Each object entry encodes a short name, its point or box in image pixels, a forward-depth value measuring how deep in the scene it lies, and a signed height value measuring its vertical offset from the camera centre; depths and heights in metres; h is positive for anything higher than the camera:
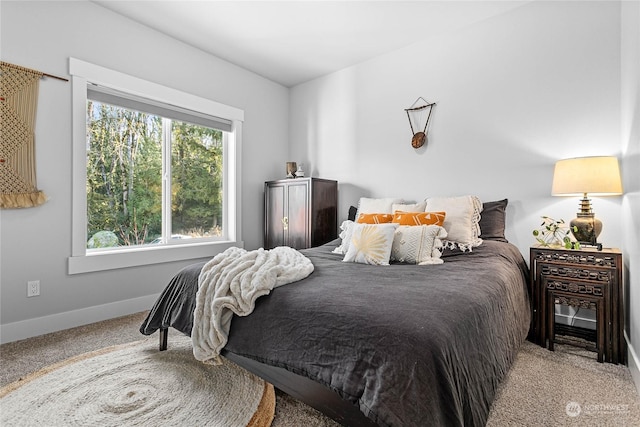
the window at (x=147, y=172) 2.66 +0.40
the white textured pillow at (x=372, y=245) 2.14 -0.23
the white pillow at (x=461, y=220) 2.40 -0.07
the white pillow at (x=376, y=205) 3.08 +0.06
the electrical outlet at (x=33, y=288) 2.38 -0.56
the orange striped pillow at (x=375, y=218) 2.73 -0.06
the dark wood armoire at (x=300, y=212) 3.50 -0.01
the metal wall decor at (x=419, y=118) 3.20 +0.95
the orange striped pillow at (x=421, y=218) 2.48 -0.06
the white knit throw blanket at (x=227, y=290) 1.48 -0.37
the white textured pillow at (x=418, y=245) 2.18 -0.24
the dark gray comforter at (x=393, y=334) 0.98 -0.47
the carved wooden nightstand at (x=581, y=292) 1.96 -0.54
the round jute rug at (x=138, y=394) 1.42 -0.91
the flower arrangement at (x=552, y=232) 2.33 -0.17
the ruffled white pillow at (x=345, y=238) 2.50 -0.22
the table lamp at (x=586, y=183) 2.05 +0.18
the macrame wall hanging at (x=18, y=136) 2.23 +0.55
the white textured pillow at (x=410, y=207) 2.82 +0.03
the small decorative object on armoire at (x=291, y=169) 3.90 +0.52
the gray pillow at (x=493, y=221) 2.58 -0.09
